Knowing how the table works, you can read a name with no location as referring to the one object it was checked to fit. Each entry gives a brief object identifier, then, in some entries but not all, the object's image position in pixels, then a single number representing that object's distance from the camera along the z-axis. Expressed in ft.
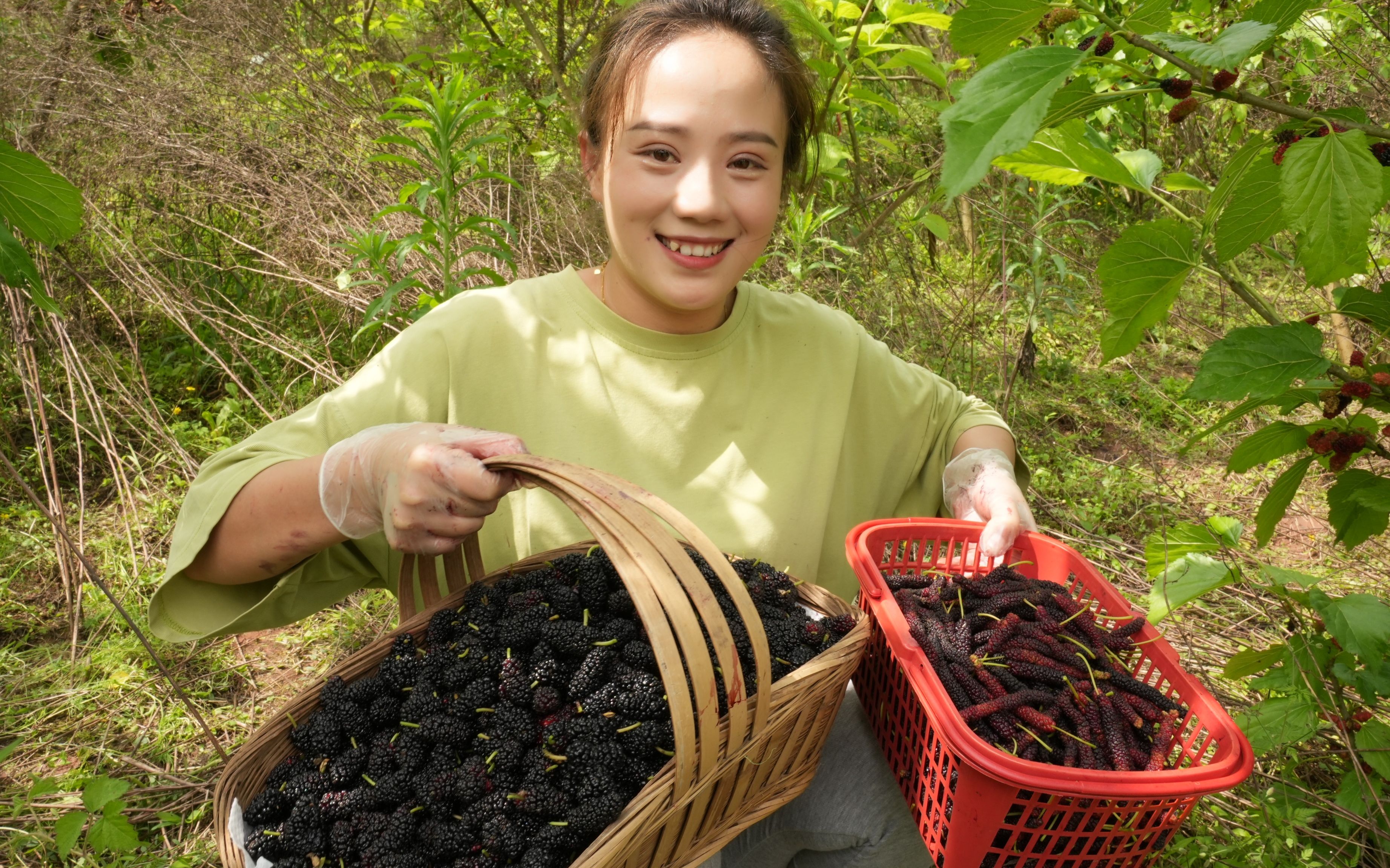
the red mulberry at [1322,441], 1.86
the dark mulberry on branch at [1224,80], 1.52
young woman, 2.07
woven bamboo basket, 1.65
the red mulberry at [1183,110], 1.59
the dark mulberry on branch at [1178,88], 1.53
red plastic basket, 1.72
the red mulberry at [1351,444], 1.83
